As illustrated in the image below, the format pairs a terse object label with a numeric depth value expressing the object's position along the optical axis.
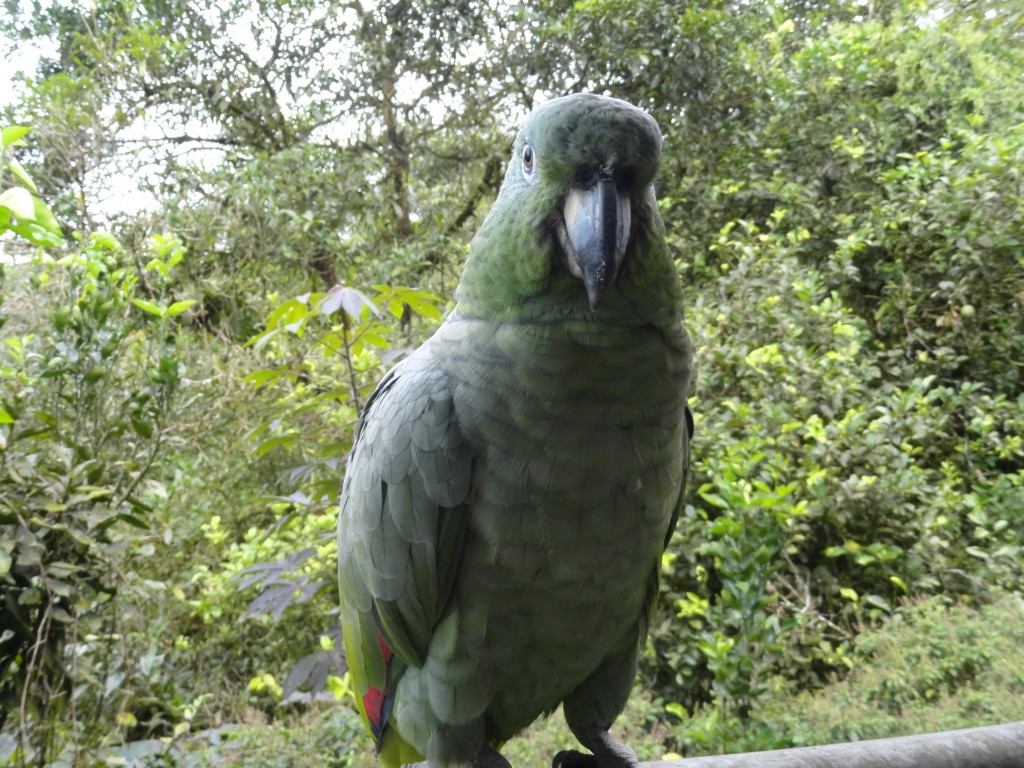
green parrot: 0.35
